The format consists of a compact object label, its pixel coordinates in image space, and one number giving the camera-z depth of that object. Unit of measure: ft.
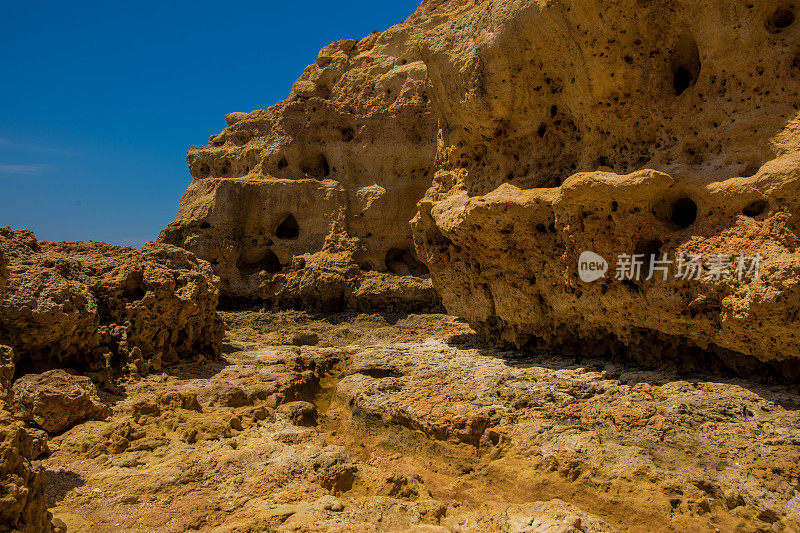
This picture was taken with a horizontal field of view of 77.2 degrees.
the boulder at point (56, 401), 17.65
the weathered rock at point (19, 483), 8.85
